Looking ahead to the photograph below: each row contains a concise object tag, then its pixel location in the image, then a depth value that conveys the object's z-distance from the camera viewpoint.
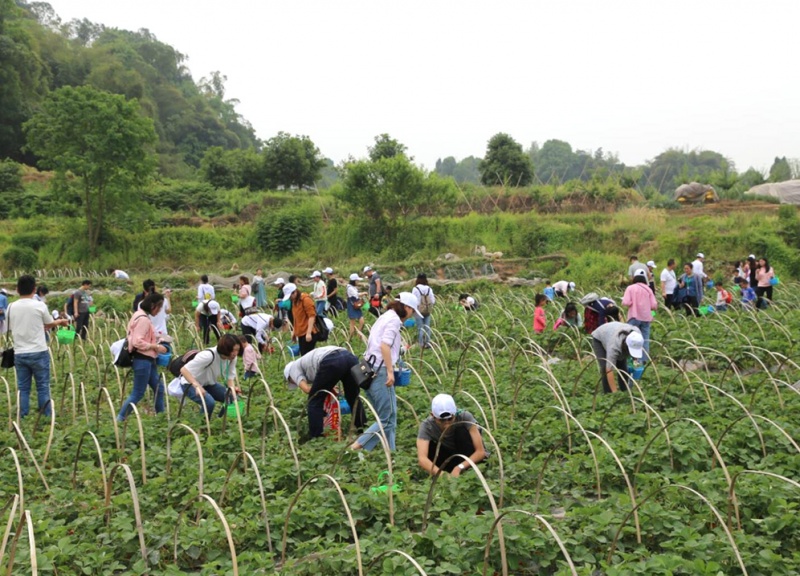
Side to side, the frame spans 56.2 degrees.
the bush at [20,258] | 31.36
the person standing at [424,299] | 12.38
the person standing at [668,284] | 15.43
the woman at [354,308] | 13.65
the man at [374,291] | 15.18
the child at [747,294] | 15.39
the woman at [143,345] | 8.12
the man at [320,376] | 7.16
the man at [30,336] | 8.21
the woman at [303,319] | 10.38
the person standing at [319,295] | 14.37
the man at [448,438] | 6.08
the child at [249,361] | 9.35
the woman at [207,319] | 13.70
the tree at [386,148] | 43.14
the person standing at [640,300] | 10.52
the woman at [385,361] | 6.88
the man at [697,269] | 15.42
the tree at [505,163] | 40.91
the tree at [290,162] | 43.75
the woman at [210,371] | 7.61
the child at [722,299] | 15.68
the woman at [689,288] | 15.49
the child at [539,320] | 13.19
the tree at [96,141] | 29.83
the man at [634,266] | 15.90
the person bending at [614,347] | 8.12
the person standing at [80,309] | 15.12
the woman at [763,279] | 15.23
